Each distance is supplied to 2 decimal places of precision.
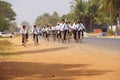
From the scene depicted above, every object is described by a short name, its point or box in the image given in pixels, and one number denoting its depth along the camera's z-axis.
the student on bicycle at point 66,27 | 33.44
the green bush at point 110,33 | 72.19
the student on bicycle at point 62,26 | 33.76
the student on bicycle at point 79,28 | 32.73
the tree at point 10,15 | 125.47
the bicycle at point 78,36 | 32.69
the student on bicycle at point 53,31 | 42.64
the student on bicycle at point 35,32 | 35.72
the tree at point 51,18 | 163.00
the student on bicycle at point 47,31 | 45.73
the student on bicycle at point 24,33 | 34.88
